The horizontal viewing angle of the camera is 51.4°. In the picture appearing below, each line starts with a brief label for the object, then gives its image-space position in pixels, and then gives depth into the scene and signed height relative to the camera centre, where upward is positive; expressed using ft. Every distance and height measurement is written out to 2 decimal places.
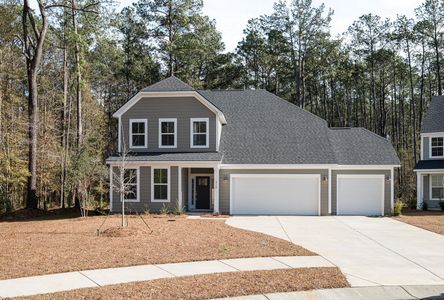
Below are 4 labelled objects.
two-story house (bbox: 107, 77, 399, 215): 75.31 -2.70
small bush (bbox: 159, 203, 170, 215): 73.59 -9.63
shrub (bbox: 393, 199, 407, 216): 76.64 -9.76
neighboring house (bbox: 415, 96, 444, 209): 91.56 -2.53
